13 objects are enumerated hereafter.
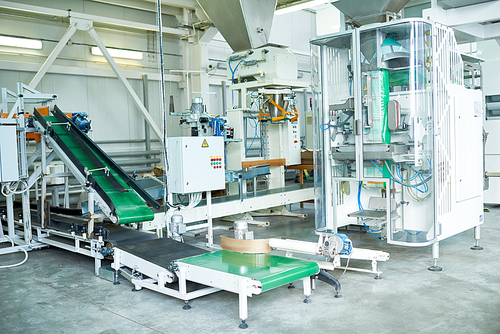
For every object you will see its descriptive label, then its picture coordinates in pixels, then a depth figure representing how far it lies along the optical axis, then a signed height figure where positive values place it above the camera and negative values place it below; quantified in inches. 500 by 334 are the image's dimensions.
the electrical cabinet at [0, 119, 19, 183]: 190.5 -0.9
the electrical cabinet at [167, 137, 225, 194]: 188.2 -7.7
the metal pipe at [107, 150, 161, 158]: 373.3 -4.5
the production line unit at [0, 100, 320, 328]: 123.2 -33.6
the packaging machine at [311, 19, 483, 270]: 155.3 +3.3
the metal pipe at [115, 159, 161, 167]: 372.5 -11.4
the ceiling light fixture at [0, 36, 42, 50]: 322.3 +79.0
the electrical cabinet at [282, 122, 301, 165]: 285.6 +0.1
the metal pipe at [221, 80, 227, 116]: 451.8 +47.0
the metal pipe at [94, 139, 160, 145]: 372.1 +6.2
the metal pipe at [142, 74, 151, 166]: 392.2 +38.1
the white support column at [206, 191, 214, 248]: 200.9 -32.7
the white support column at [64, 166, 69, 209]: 223.9 -22.5
